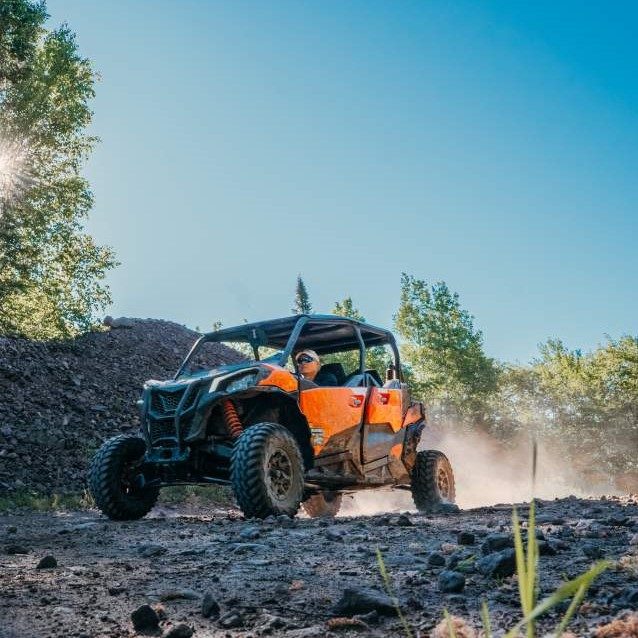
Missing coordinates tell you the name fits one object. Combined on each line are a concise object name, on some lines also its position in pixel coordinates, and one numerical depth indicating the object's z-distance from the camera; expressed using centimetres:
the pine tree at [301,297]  6968
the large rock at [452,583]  300
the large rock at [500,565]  318
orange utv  709
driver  885
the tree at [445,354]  4650
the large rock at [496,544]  385
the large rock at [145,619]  265
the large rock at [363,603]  264
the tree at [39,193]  1805
